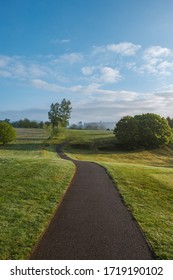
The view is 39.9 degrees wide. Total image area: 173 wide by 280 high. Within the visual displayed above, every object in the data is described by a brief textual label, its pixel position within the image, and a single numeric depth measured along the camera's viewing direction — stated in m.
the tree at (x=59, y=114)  102.18
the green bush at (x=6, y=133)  67.06
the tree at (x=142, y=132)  75.88
